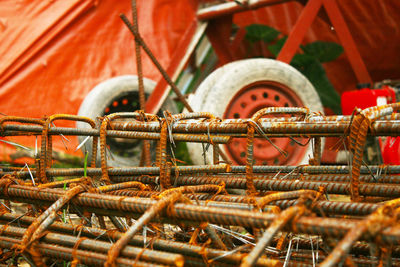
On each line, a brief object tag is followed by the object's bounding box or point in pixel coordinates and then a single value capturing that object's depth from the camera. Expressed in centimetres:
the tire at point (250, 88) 343
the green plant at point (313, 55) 461
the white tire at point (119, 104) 427
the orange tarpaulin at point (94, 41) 414
